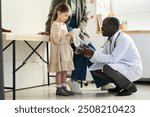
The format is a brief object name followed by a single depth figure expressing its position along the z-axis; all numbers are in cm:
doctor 475
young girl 462
